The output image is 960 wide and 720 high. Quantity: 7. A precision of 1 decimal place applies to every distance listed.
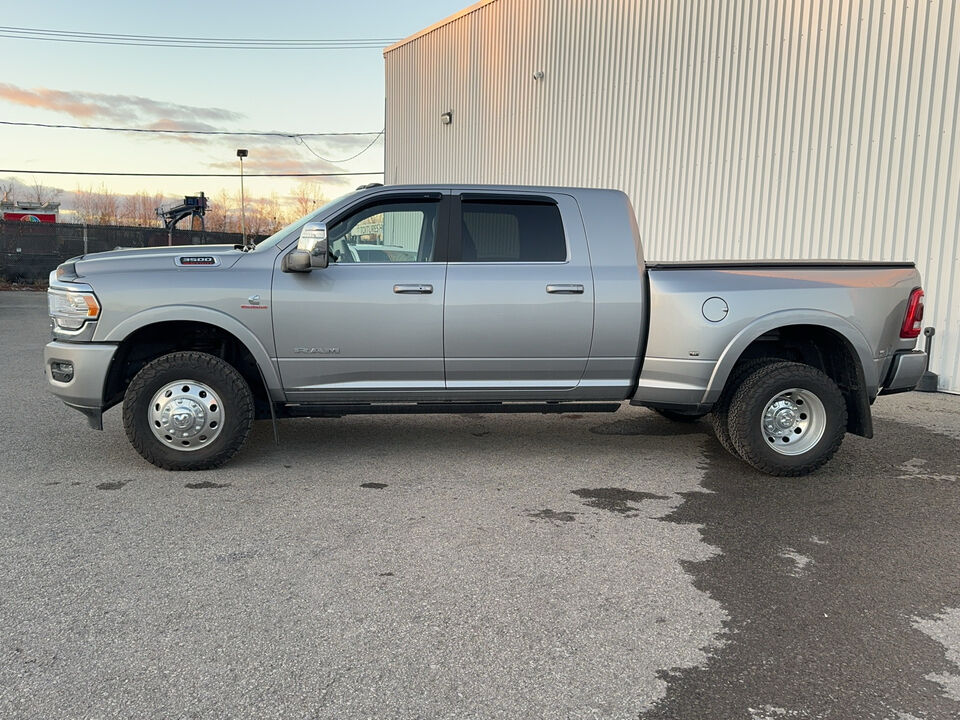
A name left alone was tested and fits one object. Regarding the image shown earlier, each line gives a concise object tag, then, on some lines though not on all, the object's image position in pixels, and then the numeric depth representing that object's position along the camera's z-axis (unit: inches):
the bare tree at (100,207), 2807.6
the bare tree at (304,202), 2443.2
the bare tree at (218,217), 2903.5
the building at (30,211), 1444.4
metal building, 370.3
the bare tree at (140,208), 2859.3
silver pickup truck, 206.8
